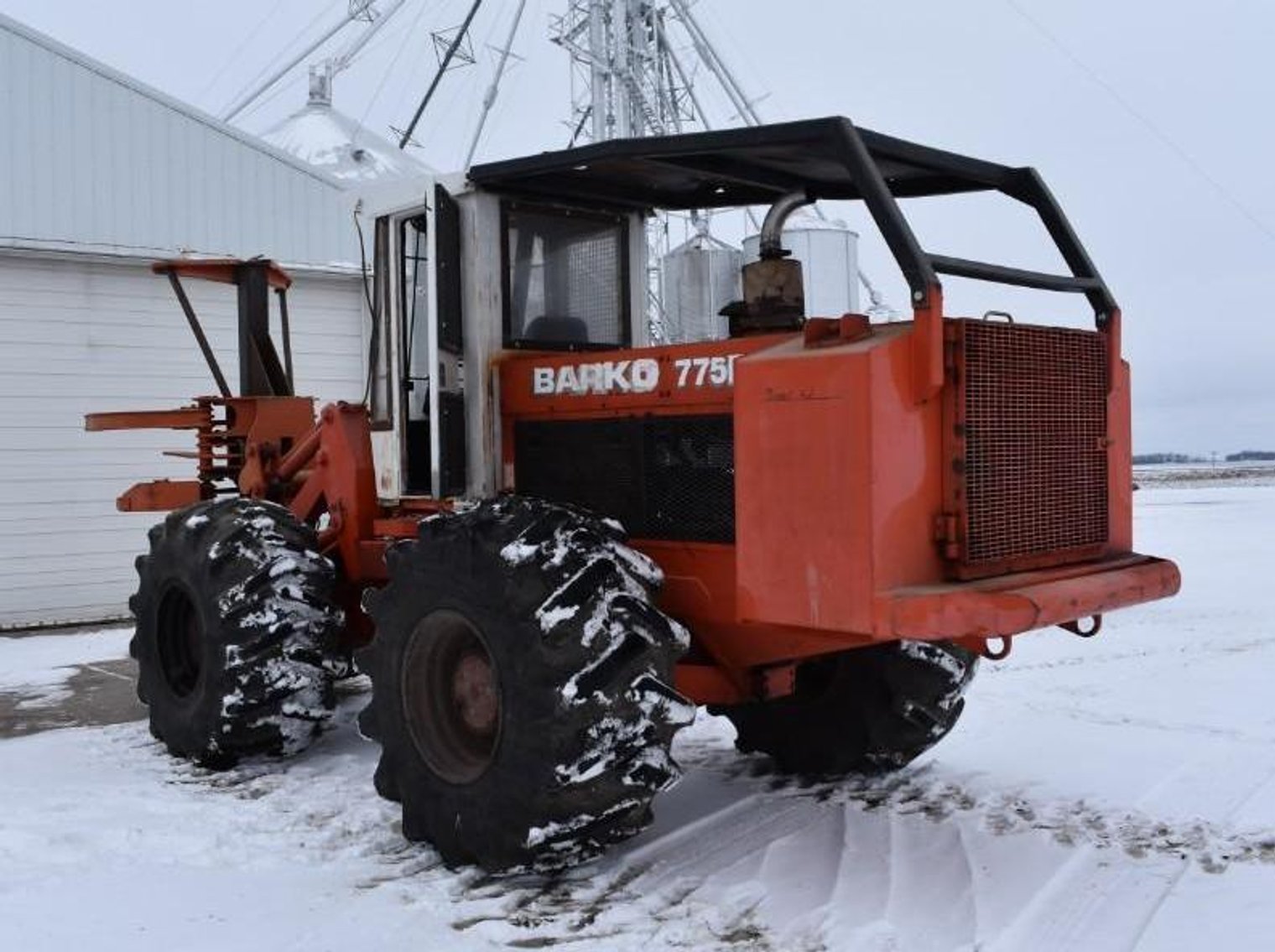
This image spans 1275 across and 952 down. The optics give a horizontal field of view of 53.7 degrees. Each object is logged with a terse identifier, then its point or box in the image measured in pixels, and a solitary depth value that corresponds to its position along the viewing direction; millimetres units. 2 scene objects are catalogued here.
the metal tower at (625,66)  22328
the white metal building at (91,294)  11836
